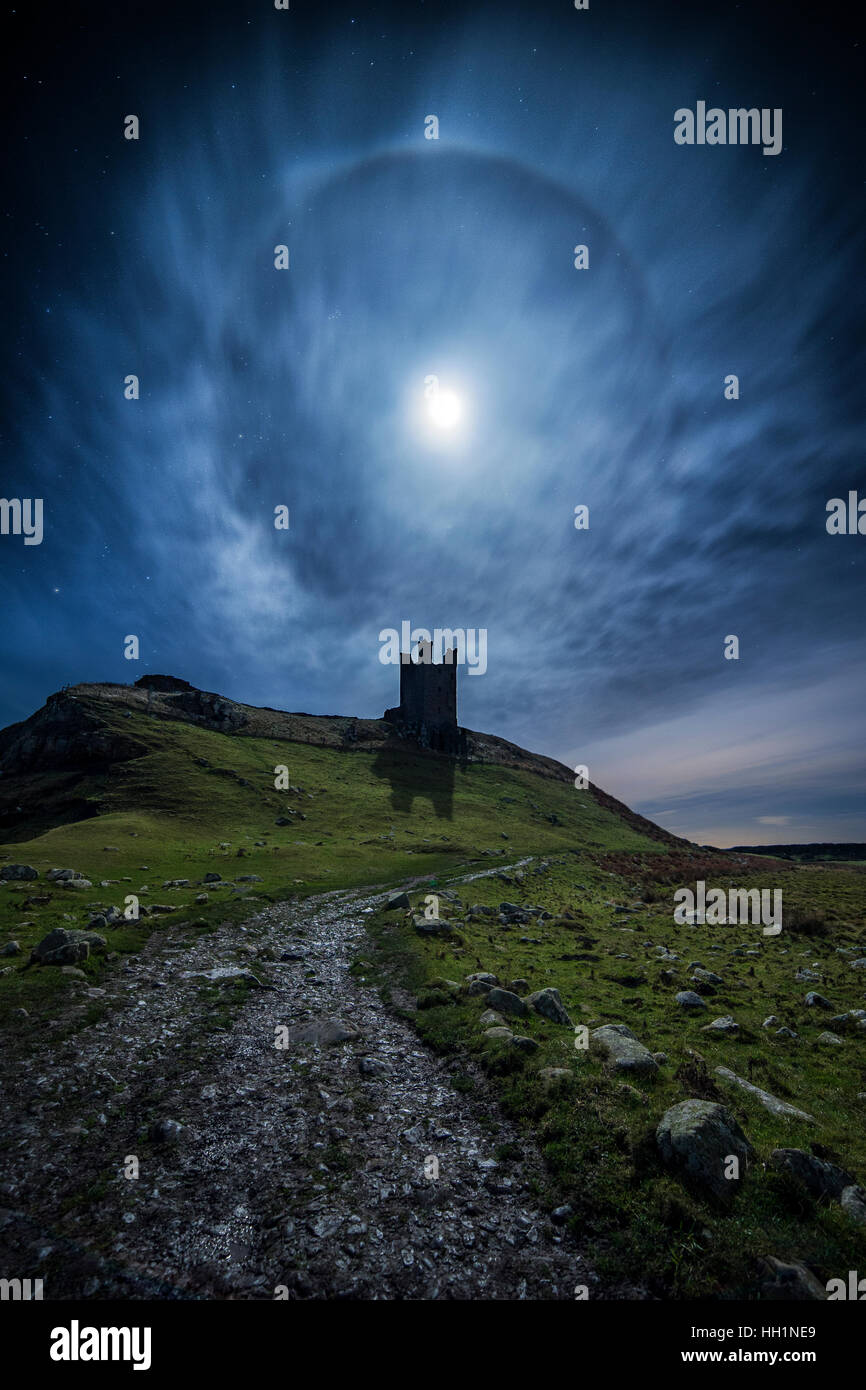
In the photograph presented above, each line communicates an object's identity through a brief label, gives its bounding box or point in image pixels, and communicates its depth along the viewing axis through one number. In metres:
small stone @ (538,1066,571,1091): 8.87
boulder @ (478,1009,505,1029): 11.83
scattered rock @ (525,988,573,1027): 12.59
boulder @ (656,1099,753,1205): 6.45
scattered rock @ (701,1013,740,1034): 12.12
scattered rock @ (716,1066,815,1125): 8.44
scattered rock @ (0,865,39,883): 25.03
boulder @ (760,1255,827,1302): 5.09
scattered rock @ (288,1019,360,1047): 11.94
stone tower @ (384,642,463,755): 119.44
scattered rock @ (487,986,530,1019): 12.79
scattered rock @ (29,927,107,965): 15.08
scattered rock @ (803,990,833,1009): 14.37
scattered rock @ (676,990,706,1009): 14.01
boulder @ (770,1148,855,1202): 6.49
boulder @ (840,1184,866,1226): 6.04
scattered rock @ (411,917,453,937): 21.23
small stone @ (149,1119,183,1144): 8.11
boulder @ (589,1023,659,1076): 9.42
